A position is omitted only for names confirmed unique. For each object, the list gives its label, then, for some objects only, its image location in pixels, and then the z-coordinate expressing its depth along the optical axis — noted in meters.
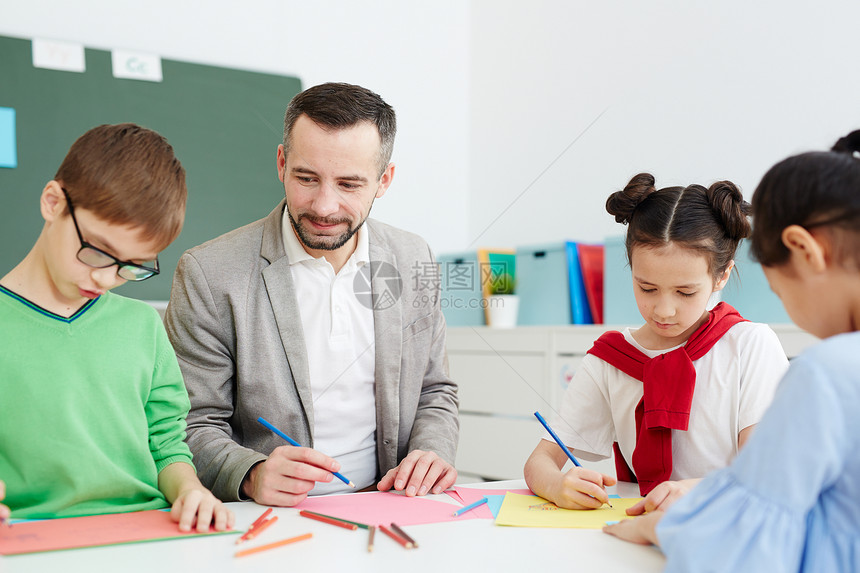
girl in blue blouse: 0.60
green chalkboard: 2.37
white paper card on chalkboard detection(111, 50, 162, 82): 2.54
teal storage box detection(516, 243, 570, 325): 2.31
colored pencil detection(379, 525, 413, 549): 0.83
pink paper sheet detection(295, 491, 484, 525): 0.97
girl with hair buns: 1.16
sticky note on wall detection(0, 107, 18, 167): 2.34
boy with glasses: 0.92
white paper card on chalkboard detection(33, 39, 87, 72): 2.42
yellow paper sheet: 0.95
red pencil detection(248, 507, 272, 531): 0.90
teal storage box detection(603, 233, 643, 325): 1.80
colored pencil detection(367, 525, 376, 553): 0.82
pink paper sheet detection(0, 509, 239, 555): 0.80
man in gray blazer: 1.34
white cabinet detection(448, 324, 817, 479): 2.38
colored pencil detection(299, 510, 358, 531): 0.91
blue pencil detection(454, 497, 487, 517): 1.00
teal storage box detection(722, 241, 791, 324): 1.75
